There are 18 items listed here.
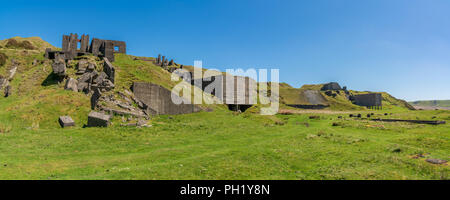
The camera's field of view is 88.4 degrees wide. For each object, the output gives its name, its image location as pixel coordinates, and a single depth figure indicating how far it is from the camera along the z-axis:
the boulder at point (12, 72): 37.65
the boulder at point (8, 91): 32.86
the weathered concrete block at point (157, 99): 33.88
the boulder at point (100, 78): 32.14
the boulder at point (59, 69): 32.51
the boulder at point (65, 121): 22.55
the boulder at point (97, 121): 23.14
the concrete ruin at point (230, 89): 52.12
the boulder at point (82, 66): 35.09
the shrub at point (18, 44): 62.89
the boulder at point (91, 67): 34.38
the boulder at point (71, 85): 30.62
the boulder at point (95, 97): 28.05
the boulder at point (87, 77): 32.25
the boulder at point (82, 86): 31.31
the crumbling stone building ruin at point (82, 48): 40.06
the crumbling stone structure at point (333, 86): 142.09
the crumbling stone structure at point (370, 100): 111.31
